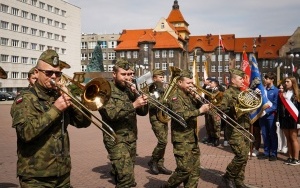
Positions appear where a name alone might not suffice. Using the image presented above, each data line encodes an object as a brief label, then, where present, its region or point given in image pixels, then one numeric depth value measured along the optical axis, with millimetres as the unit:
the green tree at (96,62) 61219
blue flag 8773
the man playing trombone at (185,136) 5555
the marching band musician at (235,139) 6301
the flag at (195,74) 9453
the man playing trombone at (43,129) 3430
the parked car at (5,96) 43872
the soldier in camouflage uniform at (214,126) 11516
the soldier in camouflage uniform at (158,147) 8016
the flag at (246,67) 10681
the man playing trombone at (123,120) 5223
